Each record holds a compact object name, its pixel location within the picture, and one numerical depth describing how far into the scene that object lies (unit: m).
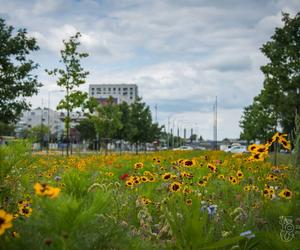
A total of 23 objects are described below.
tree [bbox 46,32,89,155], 24.61
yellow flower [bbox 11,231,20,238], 1.95
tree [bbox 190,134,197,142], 169.25
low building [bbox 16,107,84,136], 161.12
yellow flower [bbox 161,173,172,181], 4.61
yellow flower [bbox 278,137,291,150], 3.86
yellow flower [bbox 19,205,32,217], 2.44
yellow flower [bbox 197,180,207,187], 4.81
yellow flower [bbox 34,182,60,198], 1.42
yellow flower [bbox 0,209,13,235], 1.29
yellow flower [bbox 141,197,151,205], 4.27
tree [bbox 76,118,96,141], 100.62
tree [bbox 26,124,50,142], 108.62
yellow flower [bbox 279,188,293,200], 3.91
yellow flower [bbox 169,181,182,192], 3.90
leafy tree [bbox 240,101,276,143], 39.25
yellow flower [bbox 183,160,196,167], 4.79
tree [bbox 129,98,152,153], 54.31
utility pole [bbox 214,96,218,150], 85.19
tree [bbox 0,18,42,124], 23.00
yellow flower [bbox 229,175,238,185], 5.20
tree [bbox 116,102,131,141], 52.33
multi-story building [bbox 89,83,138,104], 191.88
